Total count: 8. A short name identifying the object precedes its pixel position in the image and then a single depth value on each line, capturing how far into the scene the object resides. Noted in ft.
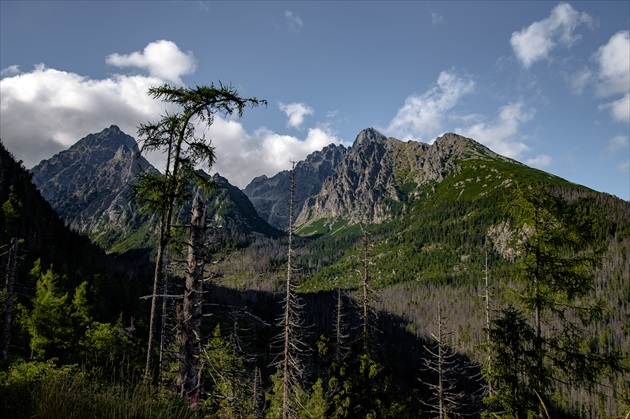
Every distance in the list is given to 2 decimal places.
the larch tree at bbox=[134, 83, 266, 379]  36.95
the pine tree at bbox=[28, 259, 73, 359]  107.34
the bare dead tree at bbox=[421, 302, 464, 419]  81.00
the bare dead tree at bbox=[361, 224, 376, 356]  77.48
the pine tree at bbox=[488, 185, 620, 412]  41.11
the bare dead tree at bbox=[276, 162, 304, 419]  71.05
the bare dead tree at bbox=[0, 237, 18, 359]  81.41
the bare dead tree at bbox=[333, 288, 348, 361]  102.23
